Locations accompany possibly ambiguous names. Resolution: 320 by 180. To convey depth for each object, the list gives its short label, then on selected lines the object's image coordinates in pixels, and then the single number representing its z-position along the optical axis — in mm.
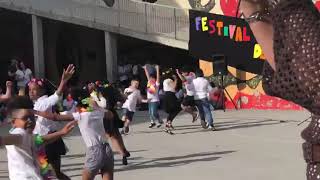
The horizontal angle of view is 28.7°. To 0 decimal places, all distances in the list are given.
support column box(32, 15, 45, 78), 26609
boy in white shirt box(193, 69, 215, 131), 15281
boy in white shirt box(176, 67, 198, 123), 16180
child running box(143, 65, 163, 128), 16125
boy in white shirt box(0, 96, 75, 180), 4941
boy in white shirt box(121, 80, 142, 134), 14766
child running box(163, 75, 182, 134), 14967
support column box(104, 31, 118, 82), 24641
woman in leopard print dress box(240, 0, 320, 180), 1681
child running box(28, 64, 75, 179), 7516
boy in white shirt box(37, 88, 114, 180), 6938
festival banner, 19922
